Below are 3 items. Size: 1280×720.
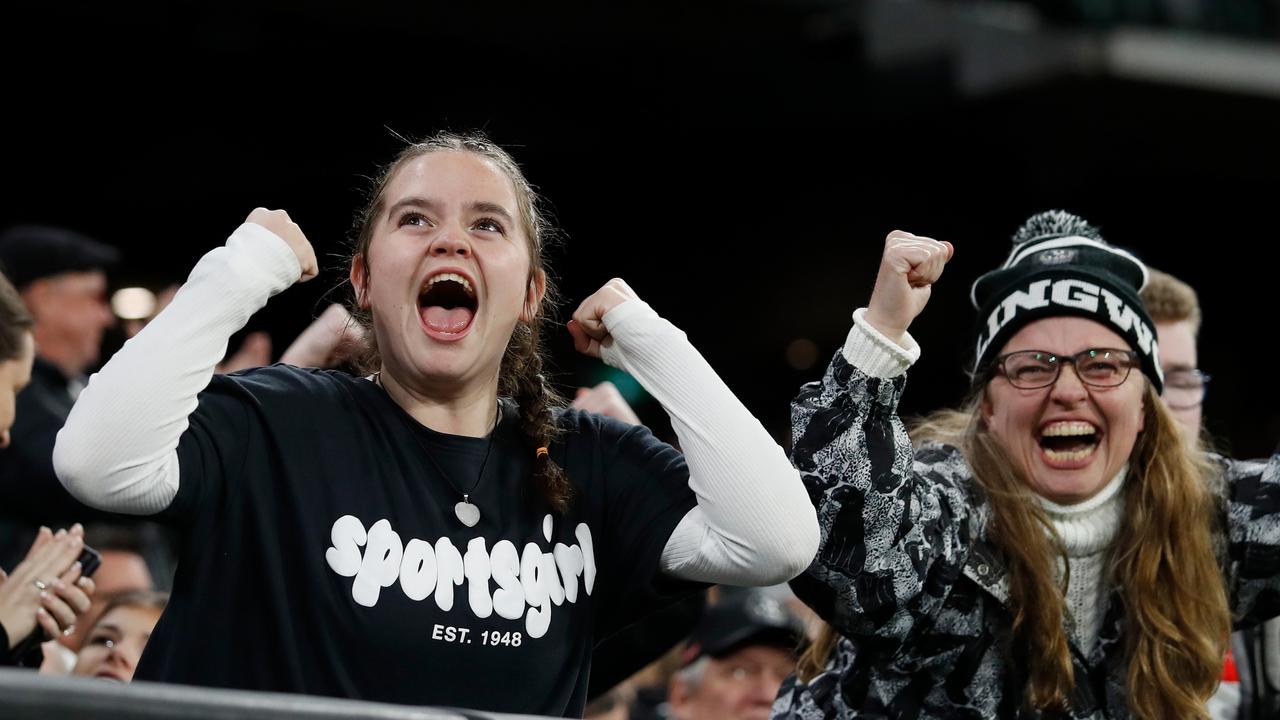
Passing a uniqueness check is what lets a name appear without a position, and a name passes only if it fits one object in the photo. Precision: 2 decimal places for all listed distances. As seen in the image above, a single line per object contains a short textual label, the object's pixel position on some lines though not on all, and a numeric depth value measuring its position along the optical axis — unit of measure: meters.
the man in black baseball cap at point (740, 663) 6.86
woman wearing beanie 4.27
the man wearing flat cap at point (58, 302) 7.99
